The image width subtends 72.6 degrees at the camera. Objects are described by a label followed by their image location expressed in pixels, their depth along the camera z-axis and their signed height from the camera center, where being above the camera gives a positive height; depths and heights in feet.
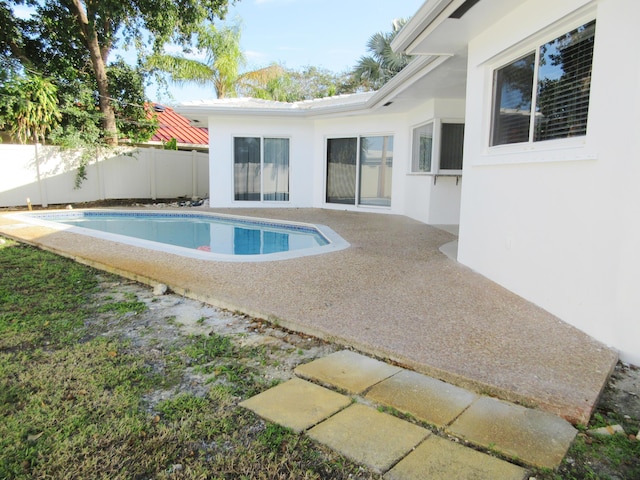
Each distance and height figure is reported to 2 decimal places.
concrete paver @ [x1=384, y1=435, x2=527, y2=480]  6.71 -4.48
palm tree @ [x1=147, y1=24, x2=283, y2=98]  64.75 +17.85
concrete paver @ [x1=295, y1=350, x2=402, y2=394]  9.55 -4.43
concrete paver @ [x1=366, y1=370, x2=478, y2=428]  8.34 -4.42
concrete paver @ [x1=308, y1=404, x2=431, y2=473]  7.16 -4.49
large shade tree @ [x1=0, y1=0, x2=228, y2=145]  49.19 +17.24
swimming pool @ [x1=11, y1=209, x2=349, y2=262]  24.57 -4.16
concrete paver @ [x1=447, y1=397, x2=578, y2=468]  7.25 -4.44
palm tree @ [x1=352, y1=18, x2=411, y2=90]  71.46 +19.89
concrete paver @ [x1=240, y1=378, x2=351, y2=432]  8.26 -4.51
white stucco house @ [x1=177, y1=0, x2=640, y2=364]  10.82 +1.37
